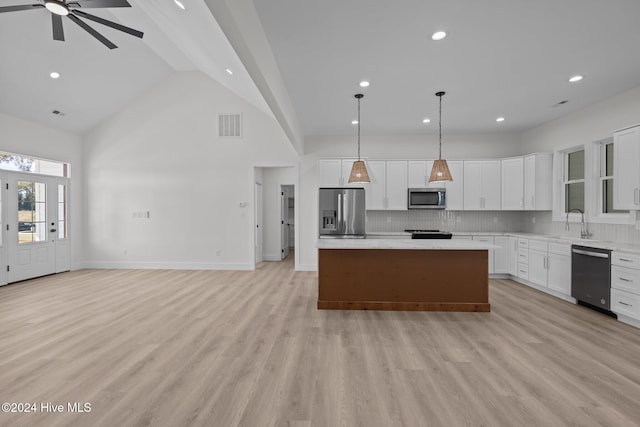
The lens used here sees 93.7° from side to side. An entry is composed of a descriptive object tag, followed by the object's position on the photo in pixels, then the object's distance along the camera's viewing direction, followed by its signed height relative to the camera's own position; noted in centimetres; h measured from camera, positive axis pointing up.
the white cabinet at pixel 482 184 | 598 +57
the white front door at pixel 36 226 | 548 -28
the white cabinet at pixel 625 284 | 338 -84
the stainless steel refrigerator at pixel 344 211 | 617 +3
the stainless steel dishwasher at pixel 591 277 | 373 -85
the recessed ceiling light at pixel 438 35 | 276 +166
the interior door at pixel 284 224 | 824 -34
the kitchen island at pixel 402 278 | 397 -87
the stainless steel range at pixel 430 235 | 556 -42
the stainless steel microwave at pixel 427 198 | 603 +29
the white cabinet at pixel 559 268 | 439 -84
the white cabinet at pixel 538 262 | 485 -83
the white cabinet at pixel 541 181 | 545 +57
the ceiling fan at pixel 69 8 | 309 +217
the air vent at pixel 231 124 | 672 +198
